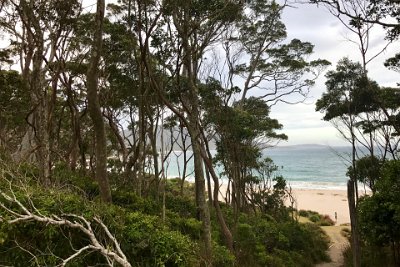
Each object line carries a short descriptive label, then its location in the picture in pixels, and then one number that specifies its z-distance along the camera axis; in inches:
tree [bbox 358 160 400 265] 329.1
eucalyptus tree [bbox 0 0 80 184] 326.6
